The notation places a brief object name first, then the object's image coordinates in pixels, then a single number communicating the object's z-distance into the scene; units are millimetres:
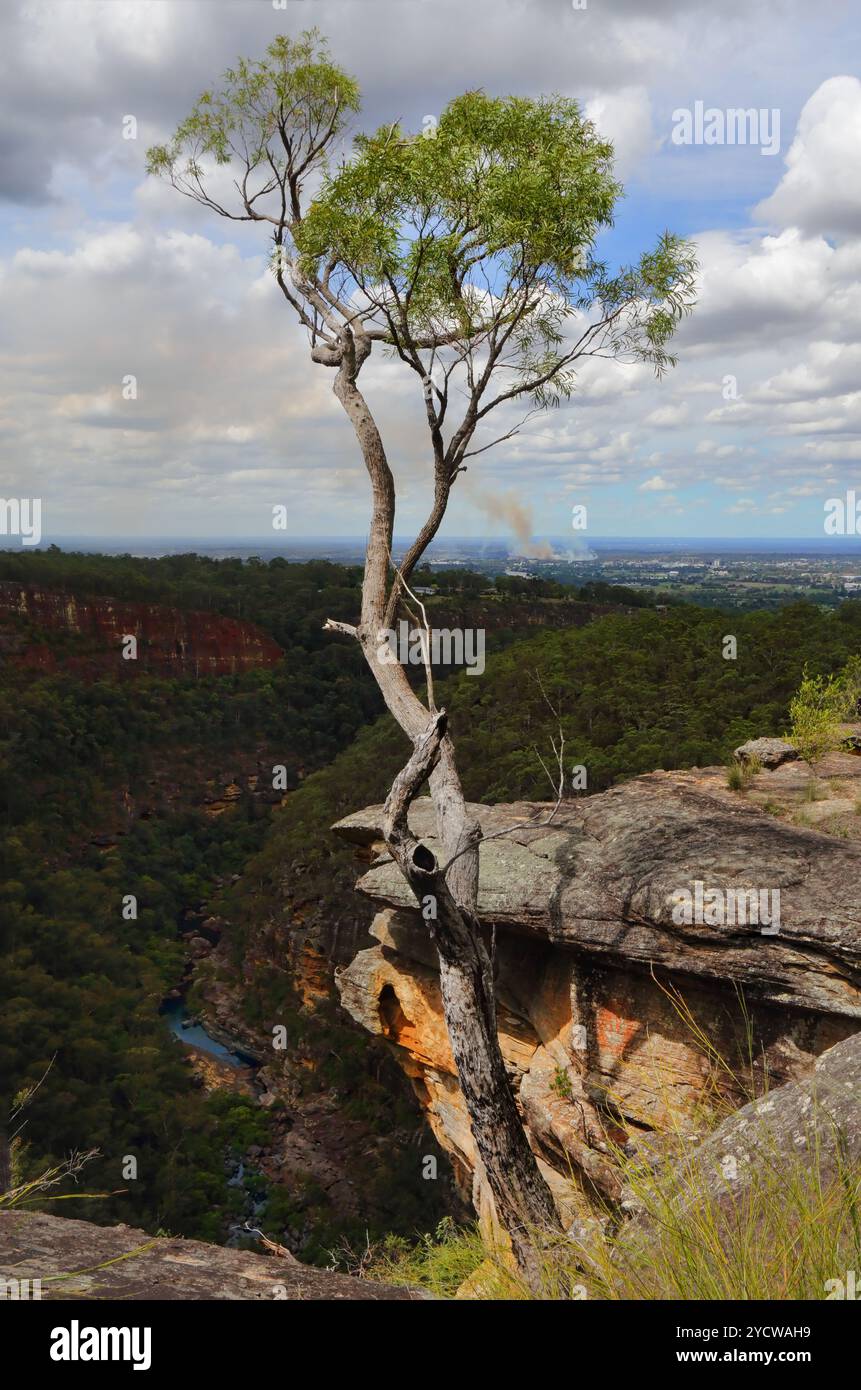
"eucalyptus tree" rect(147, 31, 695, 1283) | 7109
